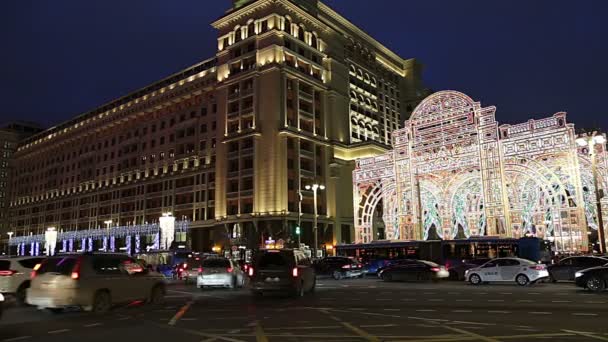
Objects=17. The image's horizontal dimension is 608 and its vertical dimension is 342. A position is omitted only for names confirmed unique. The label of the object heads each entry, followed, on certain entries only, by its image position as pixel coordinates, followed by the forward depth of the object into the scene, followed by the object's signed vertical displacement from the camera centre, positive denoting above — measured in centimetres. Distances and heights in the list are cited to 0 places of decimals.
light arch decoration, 3988 +616
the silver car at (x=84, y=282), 1419 -95
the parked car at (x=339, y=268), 3572 -168
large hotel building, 7412 +2100
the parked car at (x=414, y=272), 3058 -179
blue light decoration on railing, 8609 +318
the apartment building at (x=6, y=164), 13688 +2545
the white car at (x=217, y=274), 2466 -131
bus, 3666 -61
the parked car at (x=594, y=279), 1977 -161
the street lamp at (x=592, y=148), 2764 +517
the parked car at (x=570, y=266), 2567 -139
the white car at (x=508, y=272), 2534 -162
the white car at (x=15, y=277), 1852 -94
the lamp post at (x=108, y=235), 9525 +298
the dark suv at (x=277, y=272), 1916 -102
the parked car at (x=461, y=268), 3269 -173
